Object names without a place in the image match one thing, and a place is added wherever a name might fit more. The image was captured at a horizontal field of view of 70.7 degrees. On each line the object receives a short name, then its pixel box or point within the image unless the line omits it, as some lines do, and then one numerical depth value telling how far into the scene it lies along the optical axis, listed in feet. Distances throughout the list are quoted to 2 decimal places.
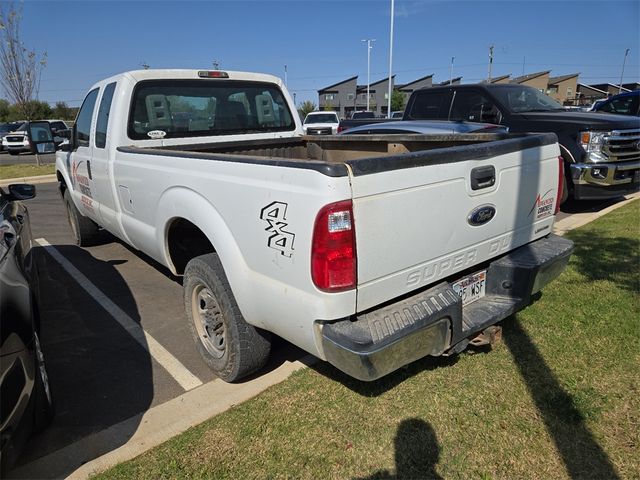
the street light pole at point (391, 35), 99.98
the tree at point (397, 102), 196.59
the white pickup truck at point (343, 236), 6.79
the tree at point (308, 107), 214.28
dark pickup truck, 22.52
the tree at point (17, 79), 50.42
